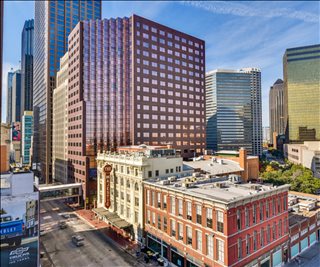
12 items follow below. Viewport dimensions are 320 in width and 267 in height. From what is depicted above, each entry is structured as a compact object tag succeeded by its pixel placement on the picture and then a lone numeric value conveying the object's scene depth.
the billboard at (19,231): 28.64
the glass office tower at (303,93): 177.75
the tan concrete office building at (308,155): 119.19
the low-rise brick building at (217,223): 35.47
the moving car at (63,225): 63.62
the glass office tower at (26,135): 186.62
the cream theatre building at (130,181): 54.47
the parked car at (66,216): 73.68
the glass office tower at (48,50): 130.50
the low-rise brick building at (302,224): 48.09
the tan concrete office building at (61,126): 107.59
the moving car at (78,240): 52.46
